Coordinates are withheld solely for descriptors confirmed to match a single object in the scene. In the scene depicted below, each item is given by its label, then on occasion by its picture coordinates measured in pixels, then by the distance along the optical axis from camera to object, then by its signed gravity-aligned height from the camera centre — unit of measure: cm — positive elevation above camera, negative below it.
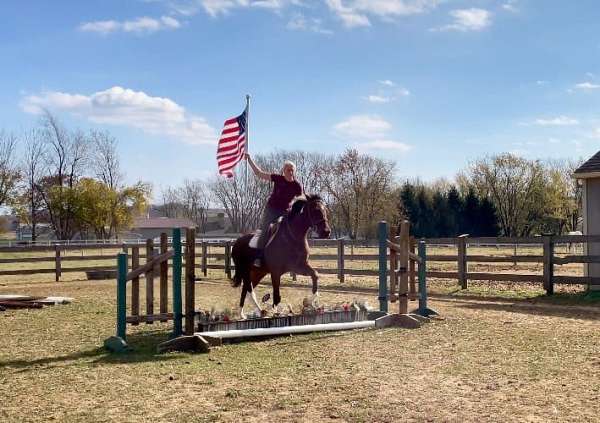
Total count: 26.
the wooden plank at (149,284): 850 -80
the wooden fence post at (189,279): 817 -66
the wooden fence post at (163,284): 894 -79
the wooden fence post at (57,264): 2158 -116
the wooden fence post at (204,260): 2210 -110
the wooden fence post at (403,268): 989 -65
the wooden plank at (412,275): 1184 -90
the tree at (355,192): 4400 +265
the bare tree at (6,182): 4778 +385
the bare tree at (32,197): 5059 +284
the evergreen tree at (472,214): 5888 +129
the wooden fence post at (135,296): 884 -96
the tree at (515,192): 5684 +328
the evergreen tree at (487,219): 5850 +78
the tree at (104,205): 5112 +219
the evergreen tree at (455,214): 6003 +133
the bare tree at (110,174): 5450 +507
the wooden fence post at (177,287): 831 -77
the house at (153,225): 8319 +75
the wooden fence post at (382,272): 998 -72
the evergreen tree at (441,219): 6028 +85
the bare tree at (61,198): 5072 +278
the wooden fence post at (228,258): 2072 -99
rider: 961 +50
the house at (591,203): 1448 +55
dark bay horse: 930 -24
